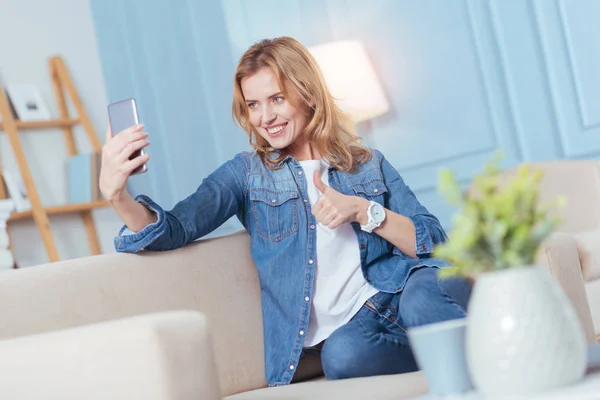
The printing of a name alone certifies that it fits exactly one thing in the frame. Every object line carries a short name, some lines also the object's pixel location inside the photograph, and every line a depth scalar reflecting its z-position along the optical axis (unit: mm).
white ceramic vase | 1772
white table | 1663
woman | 2607
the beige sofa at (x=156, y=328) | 2057
